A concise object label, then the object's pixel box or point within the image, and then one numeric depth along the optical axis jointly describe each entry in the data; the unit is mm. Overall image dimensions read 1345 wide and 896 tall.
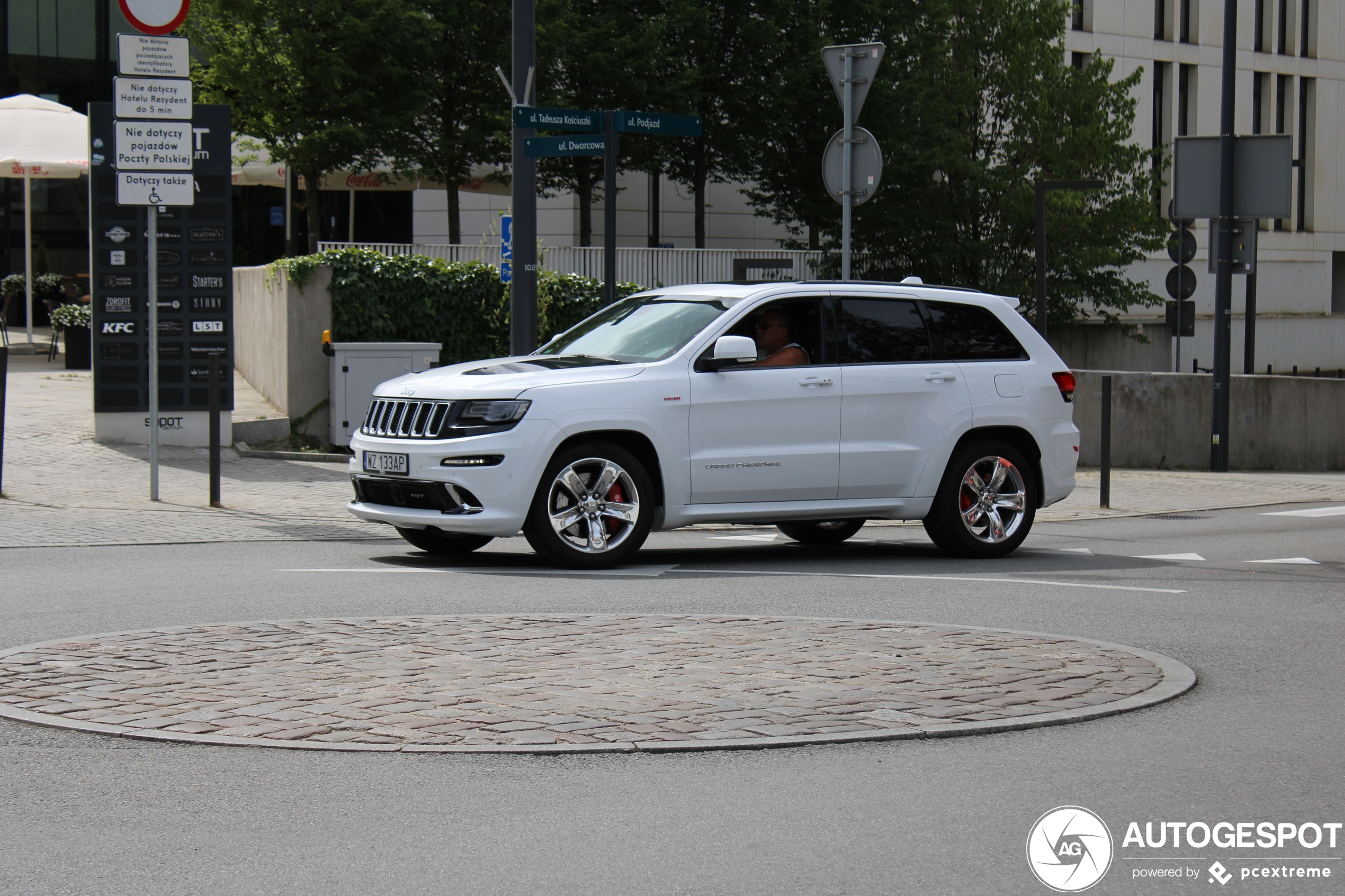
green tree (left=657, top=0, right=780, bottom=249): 30234
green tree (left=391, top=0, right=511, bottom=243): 28312
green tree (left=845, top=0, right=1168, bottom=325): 29750
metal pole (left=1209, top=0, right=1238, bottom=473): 19531
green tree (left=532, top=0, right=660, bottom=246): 28672
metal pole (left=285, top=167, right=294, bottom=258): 30377
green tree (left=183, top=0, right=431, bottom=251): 25938
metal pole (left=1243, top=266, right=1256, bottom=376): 36000
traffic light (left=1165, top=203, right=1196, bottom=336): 28047
